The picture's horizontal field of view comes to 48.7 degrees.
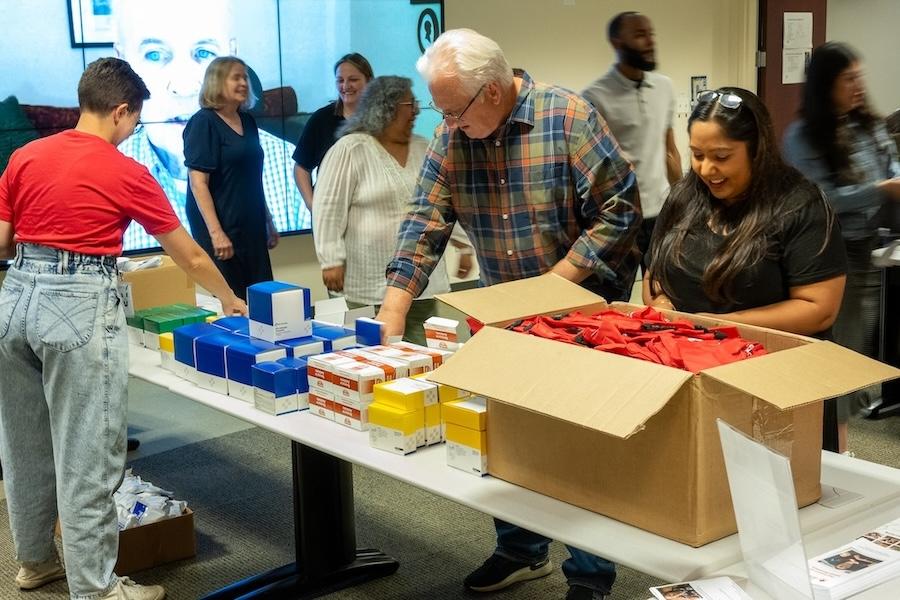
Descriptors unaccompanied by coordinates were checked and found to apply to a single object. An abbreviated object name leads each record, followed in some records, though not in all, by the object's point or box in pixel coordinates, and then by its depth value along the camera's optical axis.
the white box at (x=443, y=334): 2.23
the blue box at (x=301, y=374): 2.15
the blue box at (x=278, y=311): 2.29
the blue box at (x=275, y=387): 2.13
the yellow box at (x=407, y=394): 1.88
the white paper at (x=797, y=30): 7.82
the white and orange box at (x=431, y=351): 2.13
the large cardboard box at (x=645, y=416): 1.40
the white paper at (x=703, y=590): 1.32
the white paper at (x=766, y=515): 1.21
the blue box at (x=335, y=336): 2.34
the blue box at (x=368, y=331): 2.32
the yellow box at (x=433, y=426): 1.91
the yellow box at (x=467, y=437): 1.74
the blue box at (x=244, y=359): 2.24
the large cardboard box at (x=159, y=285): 3.21
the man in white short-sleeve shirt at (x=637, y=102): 3.93
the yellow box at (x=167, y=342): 2.59
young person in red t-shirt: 2.34
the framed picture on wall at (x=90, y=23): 4.61
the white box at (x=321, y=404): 2.09
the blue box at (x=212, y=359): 2.35
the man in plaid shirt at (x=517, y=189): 2.32
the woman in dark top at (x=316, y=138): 4.40
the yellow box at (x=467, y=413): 1.74
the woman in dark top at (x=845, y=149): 3.14
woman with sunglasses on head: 1.98
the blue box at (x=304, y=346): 2.28
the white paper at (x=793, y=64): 7.81
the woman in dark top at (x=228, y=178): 4.07
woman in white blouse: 3.35
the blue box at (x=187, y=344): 2.47
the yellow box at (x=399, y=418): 1.86
